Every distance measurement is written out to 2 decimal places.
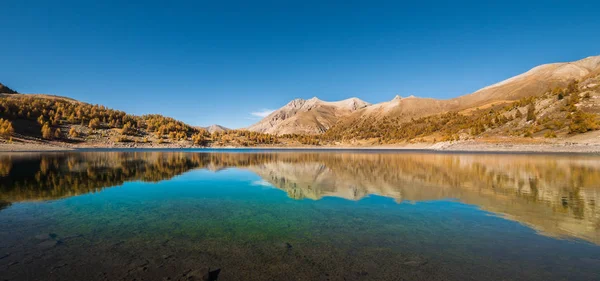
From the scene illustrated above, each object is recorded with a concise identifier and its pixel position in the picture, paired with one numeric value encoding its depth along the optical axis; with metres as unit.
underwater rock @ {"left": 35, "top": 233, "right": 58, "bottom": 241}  9.16
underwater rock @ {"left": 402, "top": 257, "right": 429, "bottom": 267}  7.33
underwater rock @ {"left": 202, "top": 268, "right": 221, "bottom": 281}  6.46
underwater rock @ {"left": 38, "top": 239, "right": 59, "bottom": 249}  8.38
